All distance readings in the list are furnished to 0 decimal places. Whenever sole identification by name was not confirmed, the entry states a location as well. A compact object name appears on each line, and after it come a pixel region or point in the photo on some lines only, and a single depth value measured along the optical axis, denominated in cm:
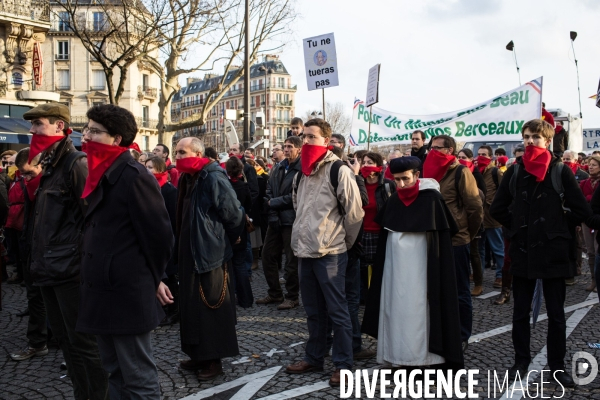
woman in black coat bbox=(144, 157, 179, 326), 654
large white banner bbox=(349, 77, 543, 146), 1207
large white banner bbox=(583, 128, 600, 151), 2791
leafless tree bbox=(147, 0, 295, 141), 1980
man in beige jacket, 472
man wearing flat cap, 385
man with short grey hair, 483
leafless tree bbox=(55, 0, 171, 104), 1856
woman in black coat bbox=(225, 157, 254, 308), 622
